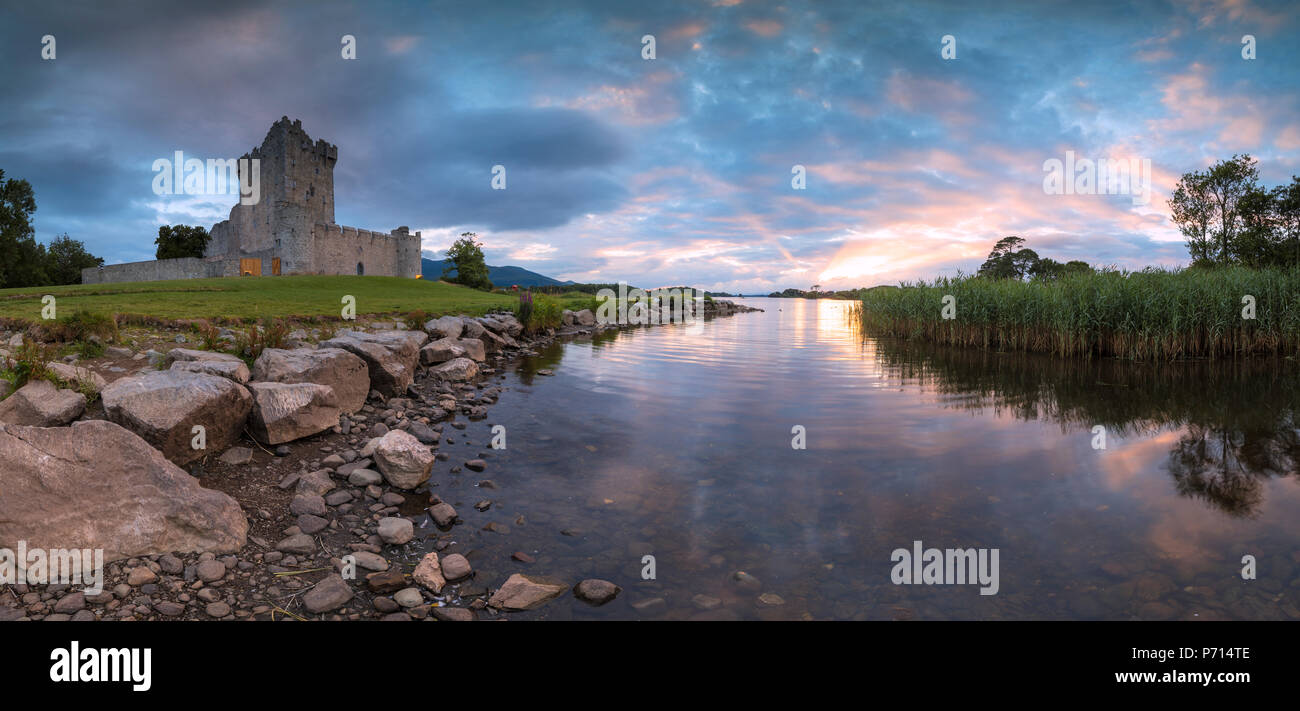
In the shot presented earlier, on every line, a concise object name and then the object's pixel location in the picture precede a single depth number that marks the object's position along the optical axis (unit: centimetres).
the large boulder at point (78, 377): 686
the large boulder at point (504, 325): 2399
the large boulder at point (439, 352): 1538
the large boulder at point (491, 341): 2133
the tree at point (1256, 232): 3925
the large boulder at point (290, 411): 696
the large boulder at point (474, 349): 1758
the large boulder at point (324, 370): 847
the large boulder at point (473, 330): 2084
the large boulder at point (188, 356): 848
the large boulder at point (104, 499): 418
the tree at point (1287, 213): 3871
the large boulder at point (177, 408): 576
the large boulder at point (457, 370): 1426
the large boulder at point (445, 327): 1919
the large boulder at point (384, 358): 1085
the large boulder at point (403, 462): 658
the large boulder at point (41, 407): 580
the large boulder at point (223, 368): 731
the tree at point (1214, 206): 4100
